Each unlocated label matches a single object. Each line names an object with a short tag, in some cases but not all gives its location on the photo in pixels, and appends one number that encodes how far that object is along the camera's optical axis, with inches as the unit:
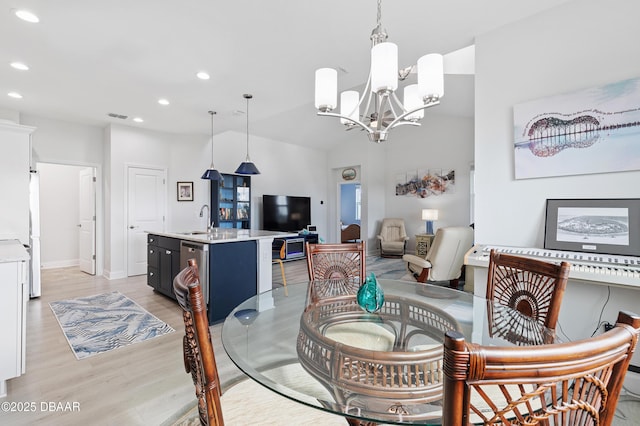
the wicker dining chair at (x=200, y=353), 31.3
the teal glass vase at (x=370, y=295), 56.5
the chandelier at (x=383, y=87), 65.1
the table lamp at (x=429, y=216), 269.7
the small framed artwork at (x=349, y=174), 330.3
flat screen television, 282.5
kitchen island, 123.2
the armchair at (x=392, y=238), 285.9
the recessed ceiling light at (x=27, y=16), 88.1
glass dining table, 36.2
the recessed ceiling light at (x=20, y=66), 119.4
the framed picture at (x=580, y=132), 74.2
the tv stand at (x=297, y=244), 271.0
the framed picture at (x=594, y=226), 73.4
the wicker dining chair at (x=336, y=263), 90.2
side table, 261.9
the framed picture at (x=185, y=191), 231.9
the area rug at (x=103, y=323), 104.6
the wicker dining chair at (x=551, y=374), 17.2
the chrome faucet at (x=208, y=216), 238.7
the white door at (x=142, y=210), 209.8
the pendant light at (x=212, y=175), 172.2
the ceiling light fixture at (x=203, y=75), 129.6
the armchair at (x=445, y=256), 152.6
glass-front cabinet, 247.0
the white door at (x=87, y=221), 212.7
